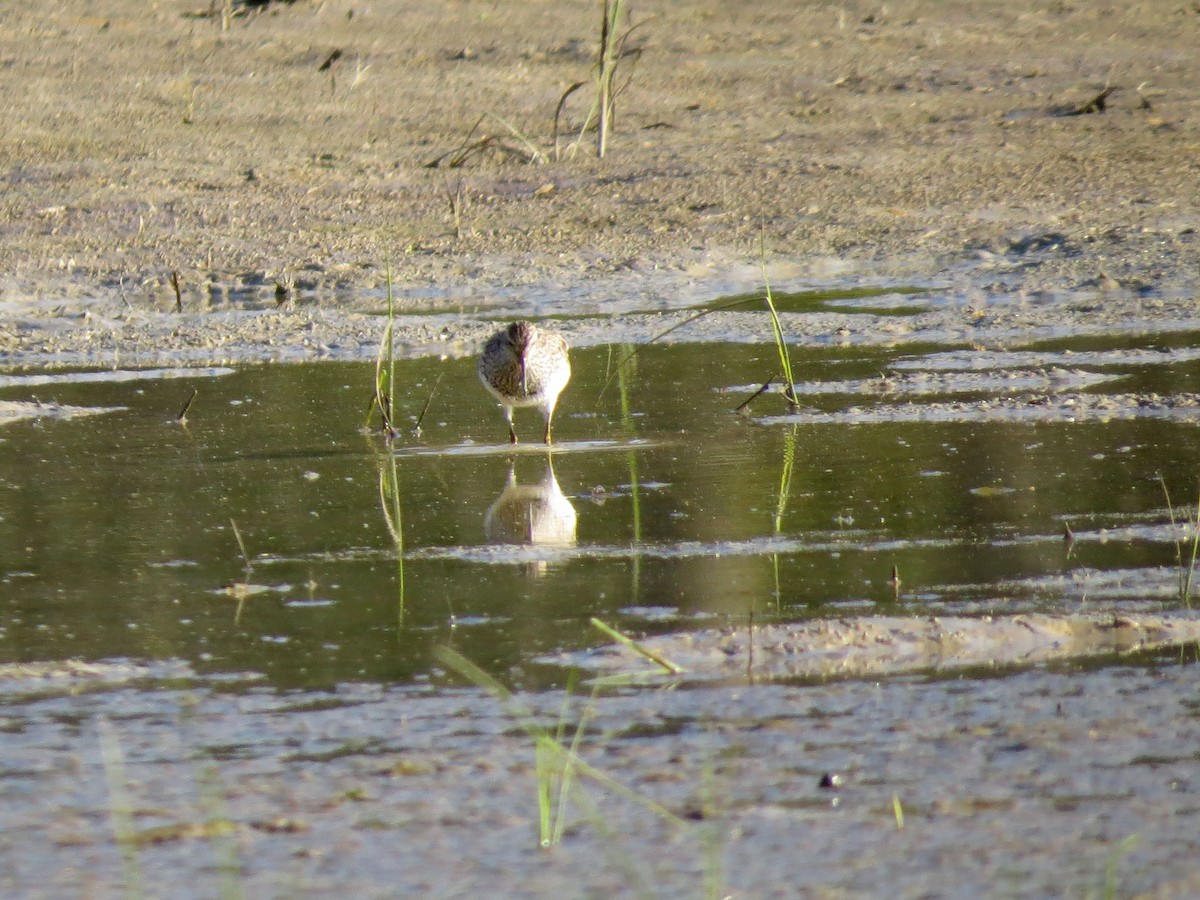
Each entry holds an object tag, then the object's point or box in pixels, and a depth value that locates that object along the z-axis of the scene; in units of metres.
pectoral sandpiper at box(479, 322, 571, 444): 15.70
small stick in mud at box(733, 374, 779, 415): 15.68
